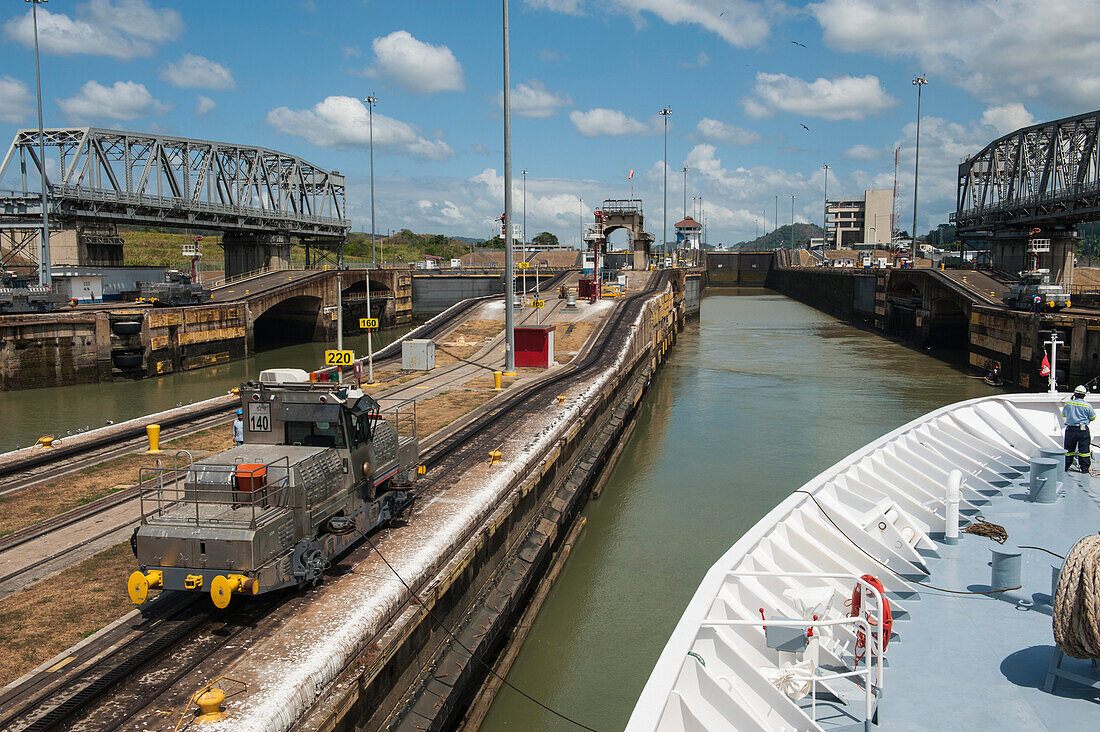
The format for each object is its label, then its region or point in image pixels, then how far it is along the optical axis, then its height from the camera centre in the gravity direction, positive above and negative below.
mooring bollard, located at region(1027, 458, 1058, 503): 12.49 -3.14
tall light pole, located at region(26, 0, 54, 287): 46.91 +2.64
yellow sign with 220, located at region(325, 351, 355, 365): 21.80 -1.95
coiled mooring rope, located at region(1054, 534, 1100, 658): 6.41 -2.68
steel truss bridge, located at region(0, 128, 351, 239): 54.69 +9.58
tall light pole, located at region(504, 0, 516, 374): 30.95 +2.39
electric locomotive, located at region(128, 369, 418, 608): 10.06 -3.13
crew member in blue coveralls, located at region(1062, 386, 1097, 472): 13.74 -2.55
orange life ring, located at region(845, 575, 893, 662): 7.43 -3.26
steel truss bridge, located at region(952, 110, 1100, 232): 58.94 +11.45
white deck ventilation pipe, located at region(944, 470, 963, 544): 11.02 -3.18
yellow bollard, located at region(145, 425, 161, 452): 20.72 -3.99
